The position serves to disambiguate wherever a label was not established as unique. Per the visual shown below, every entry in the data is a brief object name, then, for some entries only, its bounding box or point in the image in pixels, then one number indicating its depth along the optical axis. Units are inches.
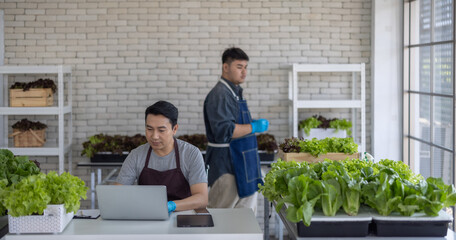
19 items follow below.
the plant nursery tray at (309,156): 219.5
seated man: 175.6
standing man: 237.1
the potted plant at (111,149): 279.4
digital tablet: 145.8
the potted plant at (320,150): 218.9
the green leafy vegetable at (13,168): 156.5
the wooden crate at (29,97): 279.7
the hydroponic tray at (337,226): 130.4
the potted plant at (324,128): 290.2
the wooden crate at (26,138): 283.1
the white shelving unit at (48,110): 278.1
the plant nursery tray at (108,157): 279.4
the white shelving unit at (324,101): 283.1
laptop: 144.2
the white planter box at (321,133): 291.1
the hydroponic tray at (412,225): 130.4
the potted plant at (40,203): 135.8
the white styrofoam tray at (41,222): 138.2
